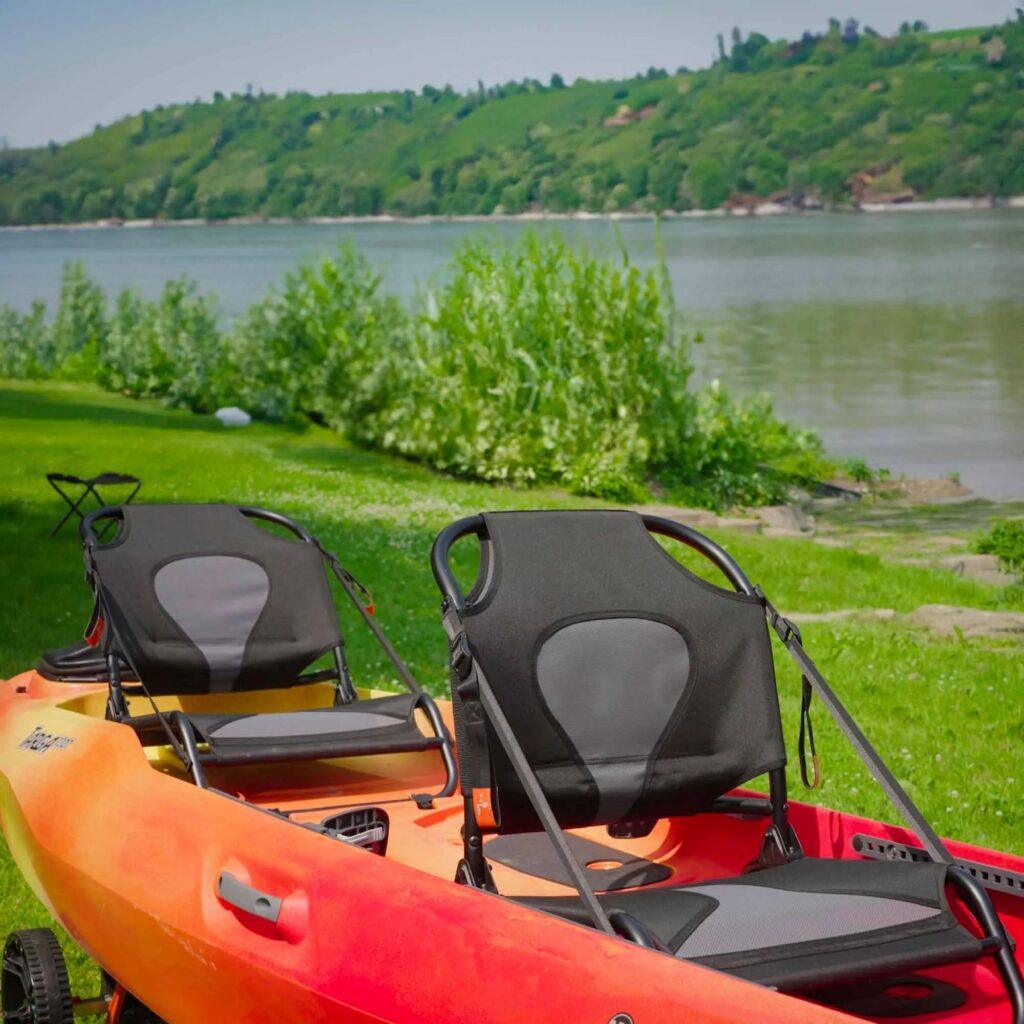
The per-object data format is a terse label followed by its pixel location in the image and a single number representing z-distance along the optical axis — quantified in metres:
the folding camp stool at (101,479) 6.29
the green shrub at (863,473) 21.58
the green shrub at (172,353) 23.20
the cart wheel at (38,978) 4.25
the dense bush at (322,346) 21.30
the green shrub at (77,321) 25.94
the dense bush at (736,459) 18.59
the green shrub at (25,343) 25.39
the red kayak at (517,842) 3.21
